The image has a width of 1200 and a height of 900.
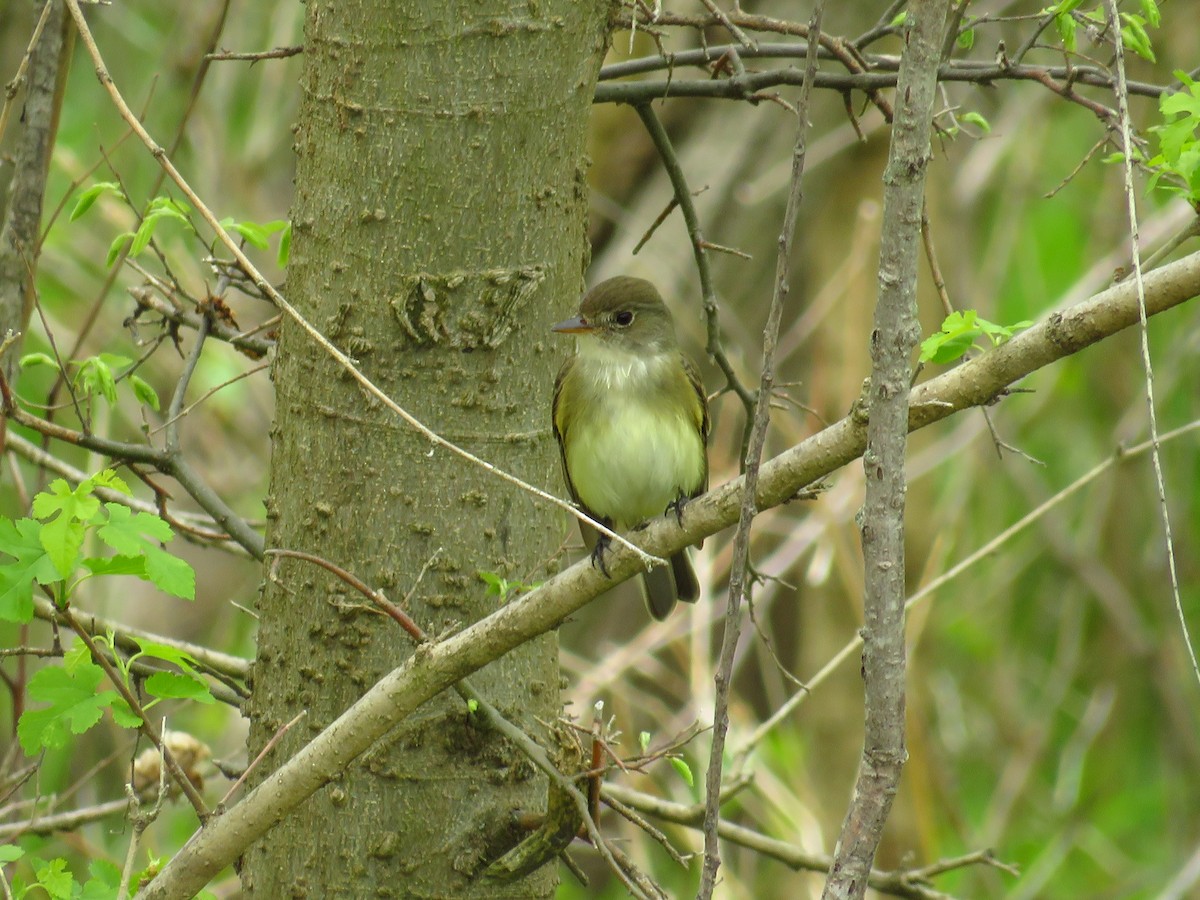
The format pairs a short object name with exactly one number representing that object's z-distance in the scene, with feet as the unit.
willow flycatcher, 23.84
